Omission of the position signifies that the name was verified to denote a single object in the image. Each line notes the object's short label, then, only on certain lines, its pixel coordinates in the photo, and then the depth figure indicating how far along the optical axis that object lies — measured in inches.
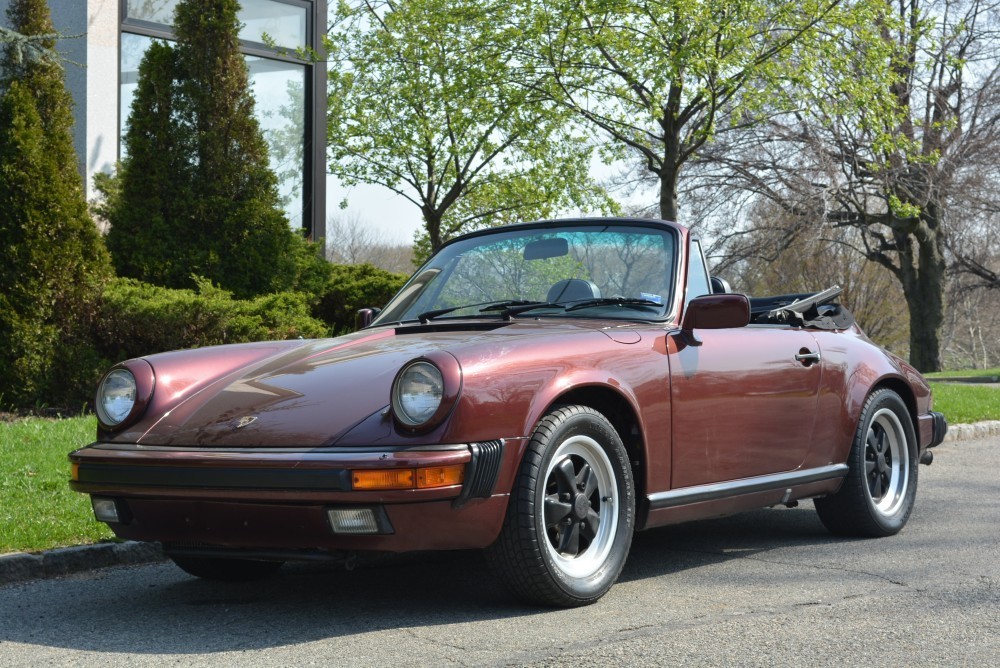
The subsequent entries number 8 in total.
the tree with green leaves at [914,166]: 914.1
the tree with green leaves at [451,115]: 721.0
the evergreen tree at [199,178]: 473.7
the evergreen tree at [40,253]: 419.2
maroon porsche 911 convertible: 154.4
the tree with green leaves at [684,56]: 631.2
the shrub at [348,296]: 557.0
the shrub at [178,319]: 421.4
